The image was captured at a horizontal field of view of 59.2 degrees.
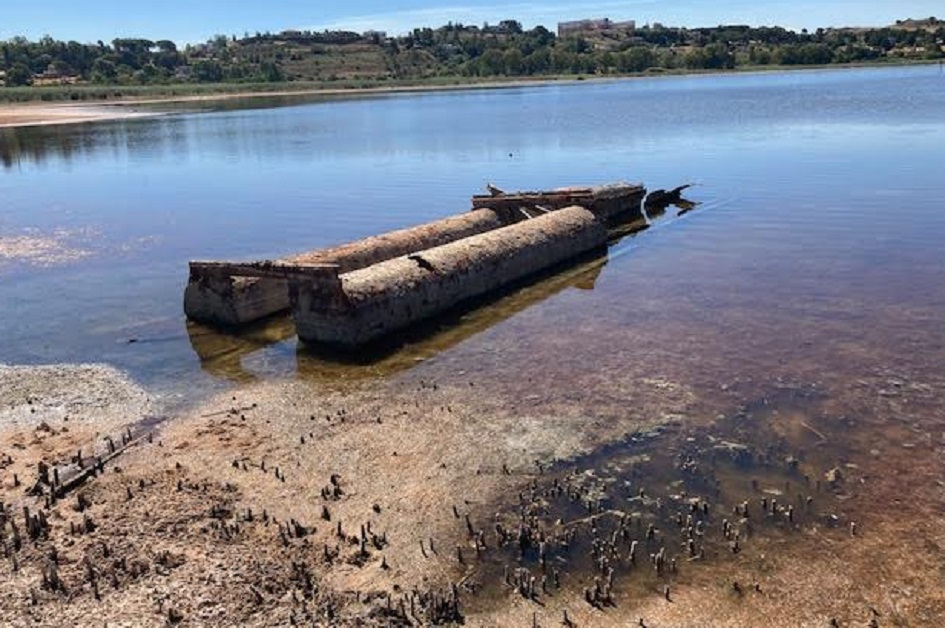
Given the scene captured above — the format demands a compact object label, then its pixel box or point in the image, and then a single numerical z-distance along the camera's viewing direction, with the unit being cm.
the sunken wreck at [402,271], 1398
